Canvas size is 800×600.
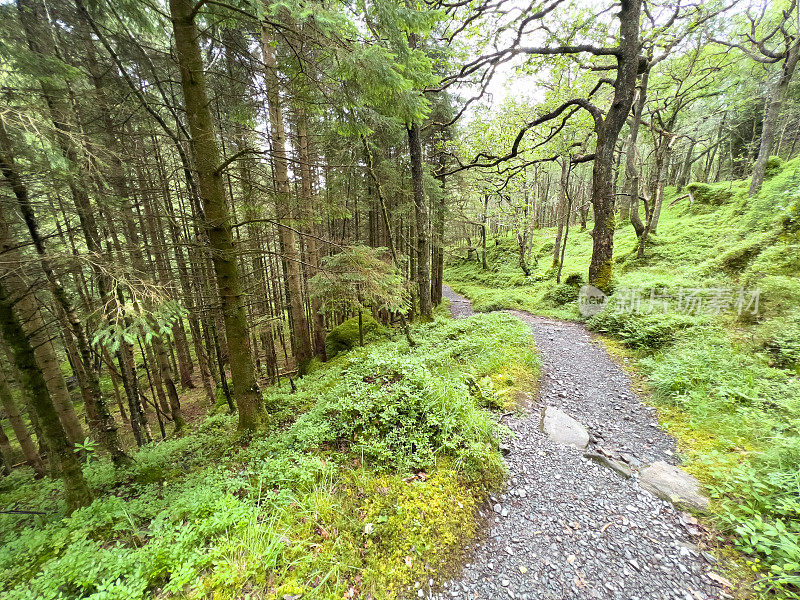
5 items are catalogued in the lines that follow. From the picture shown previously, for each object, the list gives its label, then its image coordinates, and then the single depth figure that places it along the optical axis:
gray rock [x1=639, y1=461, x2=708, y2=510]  3.05
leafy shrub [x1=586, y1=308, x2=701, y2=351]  6.58
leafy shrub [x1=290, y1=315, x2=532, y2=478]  3.55
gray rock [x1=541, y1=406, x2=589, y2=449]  4.14
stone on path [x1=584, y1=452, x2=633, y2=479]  3.55
